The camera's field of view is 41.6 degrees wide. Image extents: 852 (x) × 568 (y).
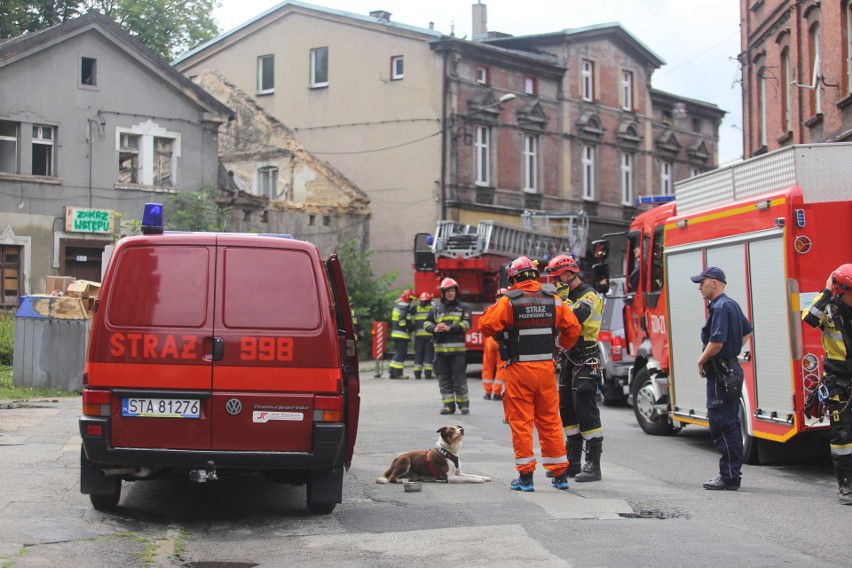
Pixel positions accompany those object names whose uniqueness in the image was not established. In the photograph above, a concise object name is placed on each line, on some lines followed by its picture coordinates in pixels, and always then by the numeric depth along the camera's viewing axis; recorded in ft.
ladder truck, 80.28
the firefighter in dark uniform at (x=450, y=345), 50.37
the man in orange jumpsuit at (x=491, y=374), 59.75
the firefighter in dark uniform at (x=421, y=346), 73.62
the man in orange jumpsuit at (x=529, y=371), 29.01
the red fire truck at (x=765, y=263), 32.24
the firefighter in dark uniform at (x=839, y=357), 27.91
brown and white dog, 30.94
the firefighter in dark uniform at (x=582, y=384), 31.48
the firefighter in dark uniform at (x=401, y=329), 77.00
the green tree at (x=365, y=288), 102.27
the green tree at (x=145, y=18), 131.44
